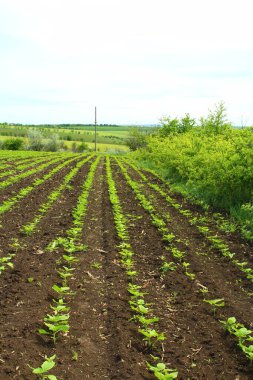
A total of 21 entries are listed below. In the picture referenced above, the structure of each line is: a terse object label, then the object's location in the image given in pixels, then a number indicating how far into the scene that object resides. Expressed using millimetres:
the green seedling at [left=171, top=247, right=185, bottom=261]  6548
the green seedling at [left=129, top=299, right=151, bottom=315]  4348
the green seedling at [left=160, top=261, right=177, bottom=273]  6004
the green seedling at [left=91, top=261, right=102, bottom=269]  5965
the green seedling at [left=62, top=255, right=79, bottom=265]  5866
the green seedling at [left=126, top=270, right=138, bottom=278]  5521
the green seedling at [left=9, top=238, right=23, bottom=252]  6514
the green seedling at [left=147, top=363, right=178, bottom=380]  3207
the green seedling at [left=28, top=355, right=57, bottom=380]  3088
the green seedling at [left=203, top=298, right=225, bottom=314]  4717
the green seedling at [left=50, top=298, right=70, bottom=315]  4176
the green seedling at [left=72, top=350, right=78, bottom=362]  3534
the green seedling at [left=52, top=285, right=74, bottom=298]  4596
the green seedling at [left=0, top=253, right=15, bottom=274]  5516
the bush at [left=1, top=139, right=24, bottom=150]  56750
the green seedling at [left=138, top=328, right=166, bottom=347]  3822
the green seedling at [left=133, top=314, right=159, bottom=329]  4075
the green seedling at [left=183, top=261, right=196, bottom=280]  5727
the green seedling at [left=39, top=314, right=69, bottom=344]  3752
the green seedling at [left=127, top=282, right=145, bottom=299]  4826
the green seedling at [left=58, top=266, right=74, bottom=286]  5199
